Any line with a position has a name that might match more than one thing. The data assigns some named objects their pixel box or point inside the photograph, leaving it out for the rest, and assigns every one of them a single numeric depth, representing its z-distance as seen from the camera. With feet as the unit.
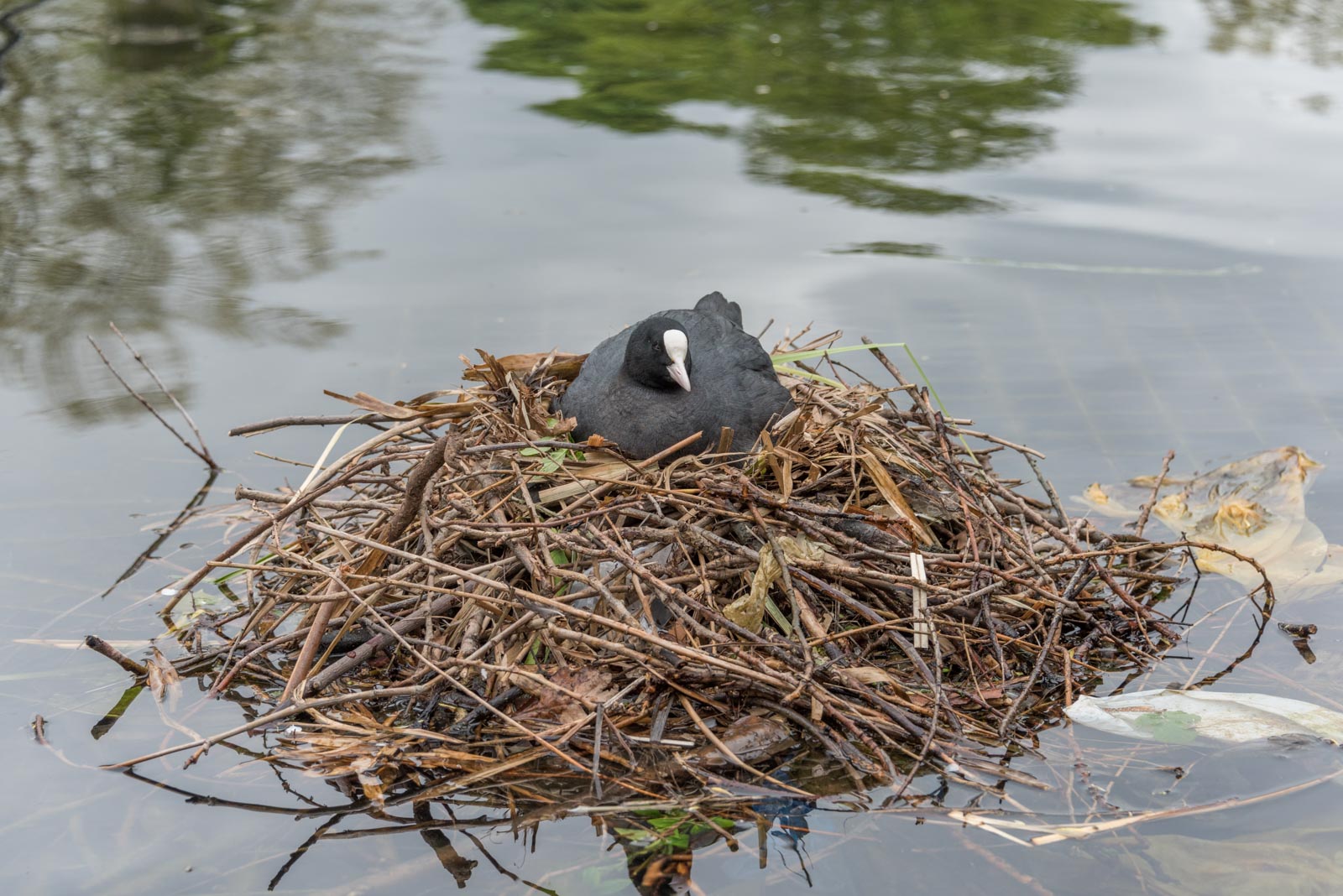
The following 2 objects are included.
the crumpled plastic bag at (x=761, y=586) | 10.82
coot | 11.91
